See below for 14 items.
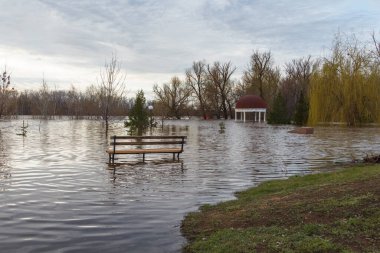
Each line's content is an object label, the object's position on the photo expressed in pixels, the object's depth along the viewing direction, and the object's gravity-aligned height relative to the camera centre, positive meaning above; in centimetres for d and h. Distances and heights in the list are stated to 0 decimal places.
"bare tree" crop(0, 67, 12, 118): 3559 +205
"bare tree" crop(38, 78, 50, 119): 6453 +174
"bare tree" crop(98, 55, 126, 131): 2995 +176
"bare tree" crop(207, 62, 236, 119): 8756 +758
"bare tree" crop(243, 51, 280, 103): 8219 +794
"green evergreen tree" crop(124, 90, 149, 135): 3028 -1
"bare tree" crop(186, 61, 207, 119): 9050 +733
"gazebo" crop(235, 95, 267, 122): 7119 +184
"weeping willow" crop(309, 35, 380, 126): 3875 +257
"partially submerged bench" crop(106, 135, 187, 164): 1405 -117
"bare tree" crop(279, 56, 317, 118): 7232 +655
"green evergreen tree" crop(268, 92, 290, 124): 5784 +44
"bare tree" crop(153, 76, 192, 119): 9575 +456
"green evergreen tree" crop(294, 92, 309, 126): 5006 +67
